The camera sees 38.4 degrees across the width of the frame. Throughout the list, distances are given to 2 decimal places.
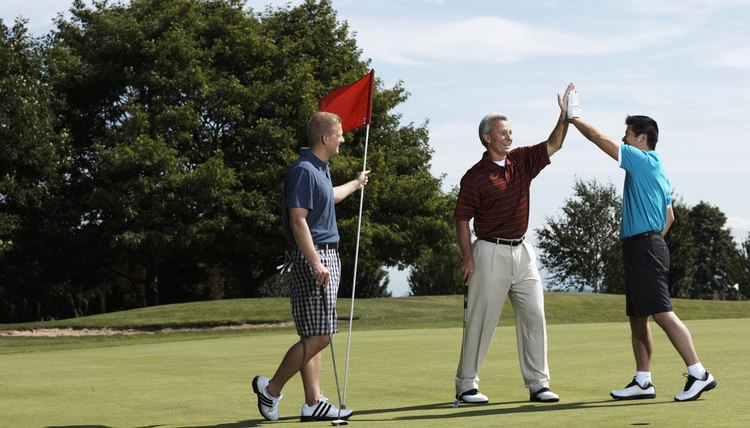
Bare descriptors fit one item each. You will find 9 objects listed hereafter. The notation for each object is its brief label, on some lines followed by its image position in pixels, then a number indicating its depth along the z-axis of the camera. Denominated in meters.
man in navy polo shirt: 7.10
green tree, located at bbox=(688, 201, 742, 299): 79.50
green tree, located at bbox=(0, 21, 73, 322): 34.03
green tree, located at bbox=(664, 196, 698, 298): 62.75
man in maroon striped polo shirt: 8.12
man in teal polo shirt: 7.95
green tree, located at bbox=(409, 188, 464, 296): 60.50
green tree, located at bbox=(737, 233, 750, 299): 56.84
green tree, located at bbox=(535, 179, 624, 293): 68.69
